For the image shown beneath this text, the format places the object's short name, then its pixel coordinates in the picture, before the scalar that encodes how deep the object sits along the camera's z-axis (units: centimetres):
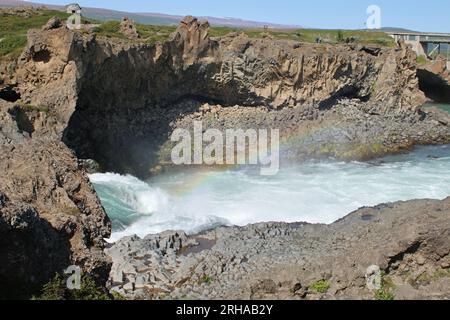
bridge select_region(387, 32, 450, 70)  8561
